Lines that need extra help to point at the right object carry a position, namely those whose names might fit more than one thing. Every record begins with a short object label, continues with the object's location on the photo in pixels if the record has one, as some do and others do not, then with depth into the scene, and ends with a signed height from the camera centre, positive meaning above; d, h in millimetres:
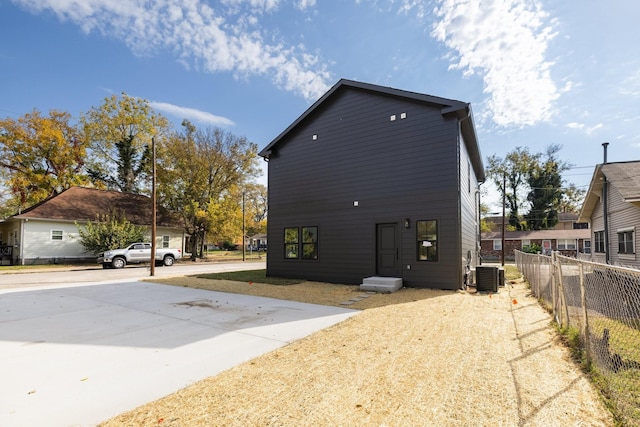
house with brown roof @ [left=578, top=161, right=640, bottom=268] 10531 +581
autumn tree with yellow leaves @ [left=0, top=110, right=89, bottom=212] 26422 +6965
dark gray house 9547 +1431
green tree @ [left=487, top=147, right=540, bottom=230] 41375 +7267
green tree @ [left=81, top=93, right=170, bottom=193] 29625 +8956
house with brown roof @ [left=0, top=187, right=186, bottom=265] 20297 +570
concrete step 9258 -1690
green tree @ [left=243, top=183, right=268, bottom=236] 32594 +3925
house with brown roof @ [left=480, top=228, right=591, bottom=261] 34312 -1653
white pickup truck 18453 -1490
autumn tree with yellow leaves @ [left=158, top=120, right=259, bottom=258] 26812 +4750
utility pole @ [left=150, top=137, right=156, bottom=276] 14656 +143
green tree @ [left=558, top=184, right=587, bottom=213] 41219 +3993
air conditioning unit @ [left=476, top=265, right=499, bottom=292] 9281 -1532
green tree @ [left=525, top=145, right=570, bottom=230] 40219 +5025
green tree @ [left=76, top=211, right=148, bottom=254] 20566 -142
